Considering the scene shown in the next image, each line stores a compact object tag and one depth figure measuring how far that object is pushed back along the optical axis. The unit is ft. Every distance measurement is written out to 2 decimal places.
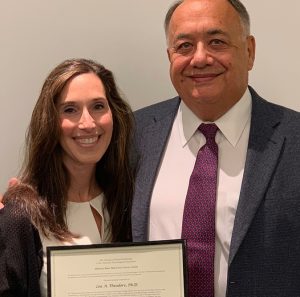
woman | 5.00
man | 4.88
